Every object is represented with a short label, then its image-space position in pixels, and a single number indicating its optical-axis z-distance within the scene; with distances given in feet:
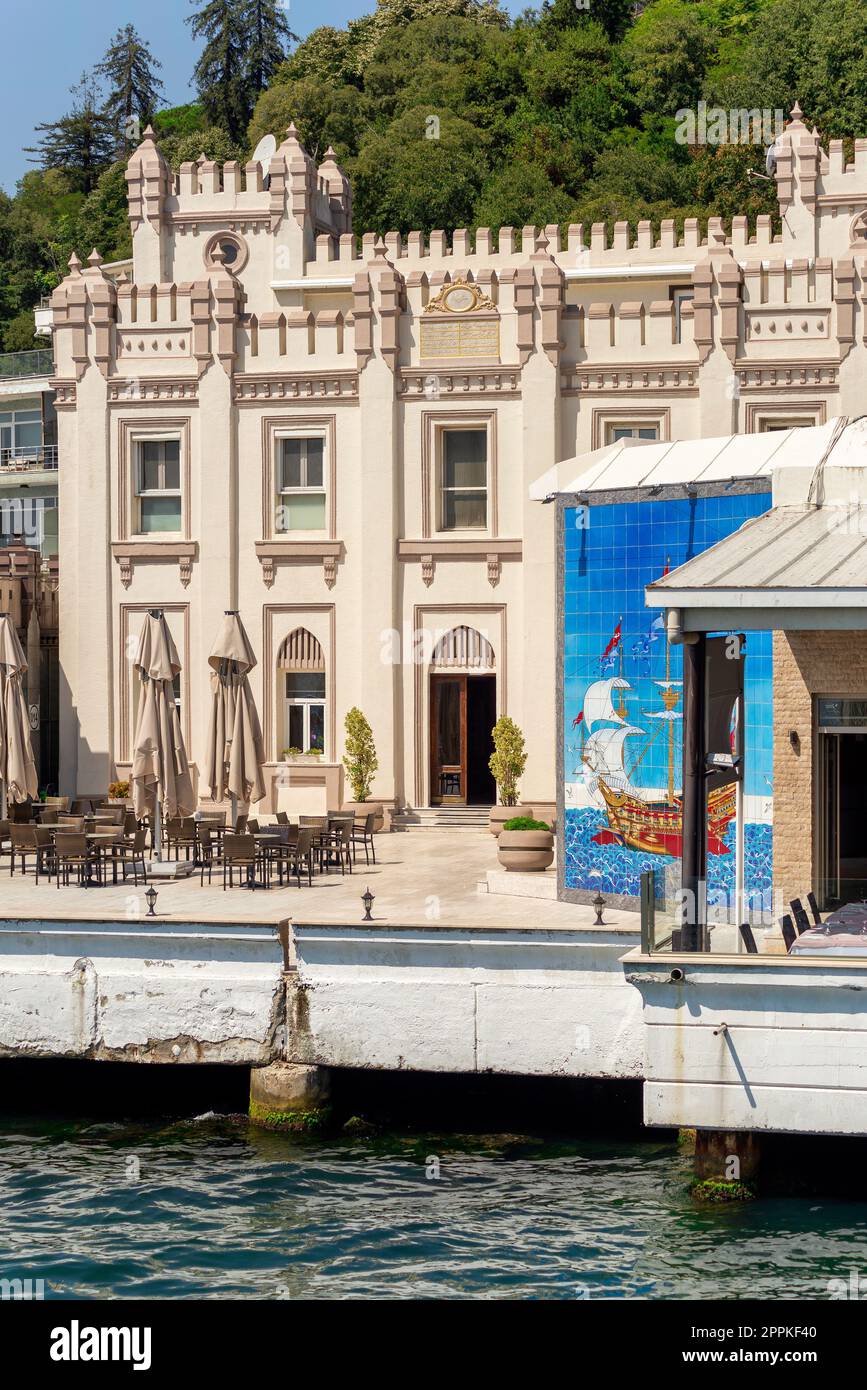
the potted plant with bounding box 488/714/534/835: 114.11
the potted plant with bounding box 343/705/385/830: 116.98
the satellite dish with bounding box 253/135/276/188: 165.17
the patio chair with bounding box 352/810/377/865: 99.40
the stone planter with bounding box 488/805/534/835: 110.83
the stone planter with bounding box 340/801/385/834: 114.21
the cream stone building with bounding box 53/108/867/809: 115.03
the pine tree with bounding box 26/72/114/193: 294.05
